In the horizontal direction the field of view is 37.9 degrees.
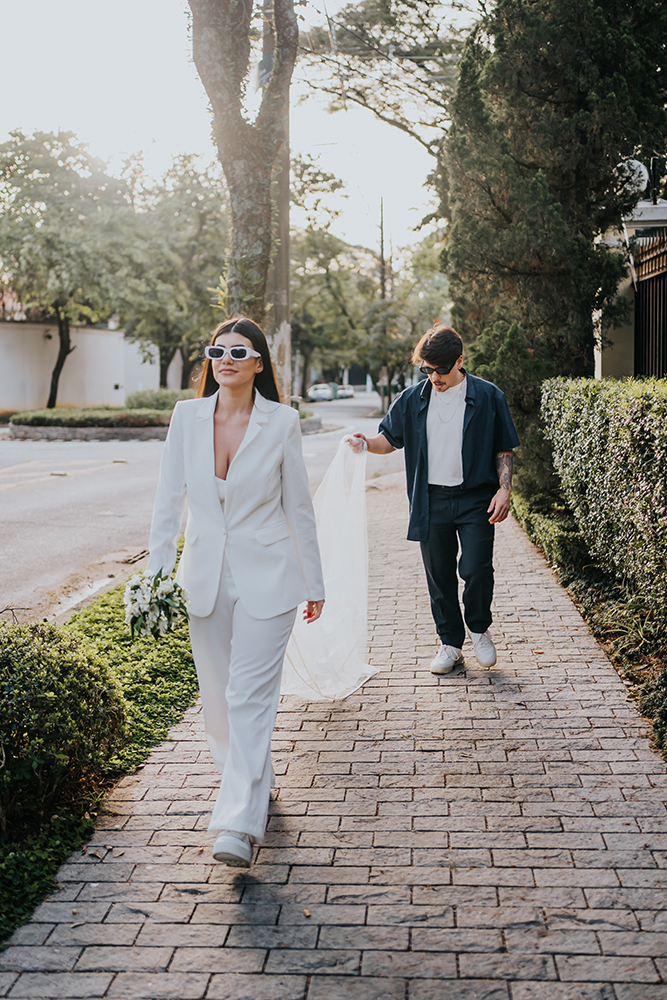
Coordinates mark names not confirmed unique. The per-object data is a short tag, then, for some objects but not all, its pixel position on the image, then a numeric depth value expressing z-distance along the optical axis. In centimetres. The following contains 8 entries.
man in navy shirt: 545
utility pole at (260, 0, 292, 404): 870
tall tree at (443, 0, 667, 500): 971
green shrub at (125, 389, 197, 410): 3322
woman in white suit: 349
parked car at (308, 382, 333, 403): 7862
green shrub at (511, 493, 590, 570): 821
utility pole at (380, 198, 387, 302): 4808
